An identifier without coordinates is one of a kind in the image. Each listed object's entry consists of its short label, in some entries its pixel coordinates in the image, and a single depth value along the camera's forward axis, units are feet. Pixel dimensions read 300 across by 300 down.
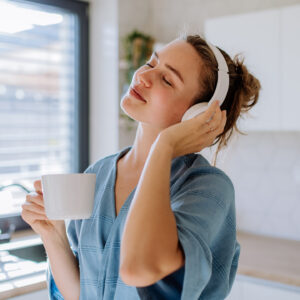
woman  2.51
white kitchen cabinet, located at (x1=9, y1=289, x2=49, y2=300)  5.57
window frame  9.92
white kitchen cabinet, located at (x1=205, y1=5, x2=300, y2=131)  7.36
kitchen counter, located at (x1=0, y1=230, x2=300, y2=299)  5.54
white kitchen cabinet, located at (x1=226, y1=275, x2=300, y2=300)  6.53
